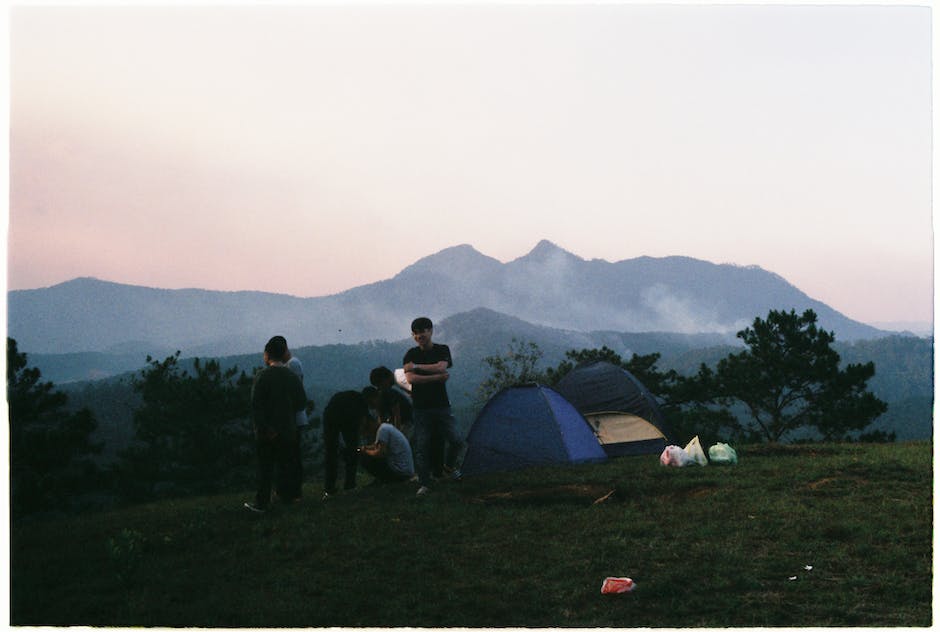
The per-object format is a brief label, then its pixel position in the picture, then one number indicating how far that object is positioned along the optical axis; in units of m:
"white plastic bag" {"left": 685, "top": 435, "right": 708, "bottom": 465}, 13.13
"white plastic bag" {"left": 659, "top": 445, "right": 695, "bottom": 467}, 13.06
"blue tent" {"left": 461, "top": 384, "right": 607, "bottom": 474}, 13.56
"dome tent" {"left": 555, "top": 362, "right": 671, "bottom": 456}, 17.73
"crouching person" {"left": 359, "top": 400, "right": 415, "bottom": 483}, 11.55
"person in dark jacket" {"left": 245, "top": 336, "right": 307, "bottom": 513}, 9.92
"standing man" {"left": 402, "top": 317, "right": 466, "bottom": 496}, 10.57
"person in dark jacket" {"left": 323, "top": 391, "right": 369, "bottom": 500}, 11.37
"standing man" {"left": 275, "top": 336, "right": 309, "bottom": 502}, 10.28
